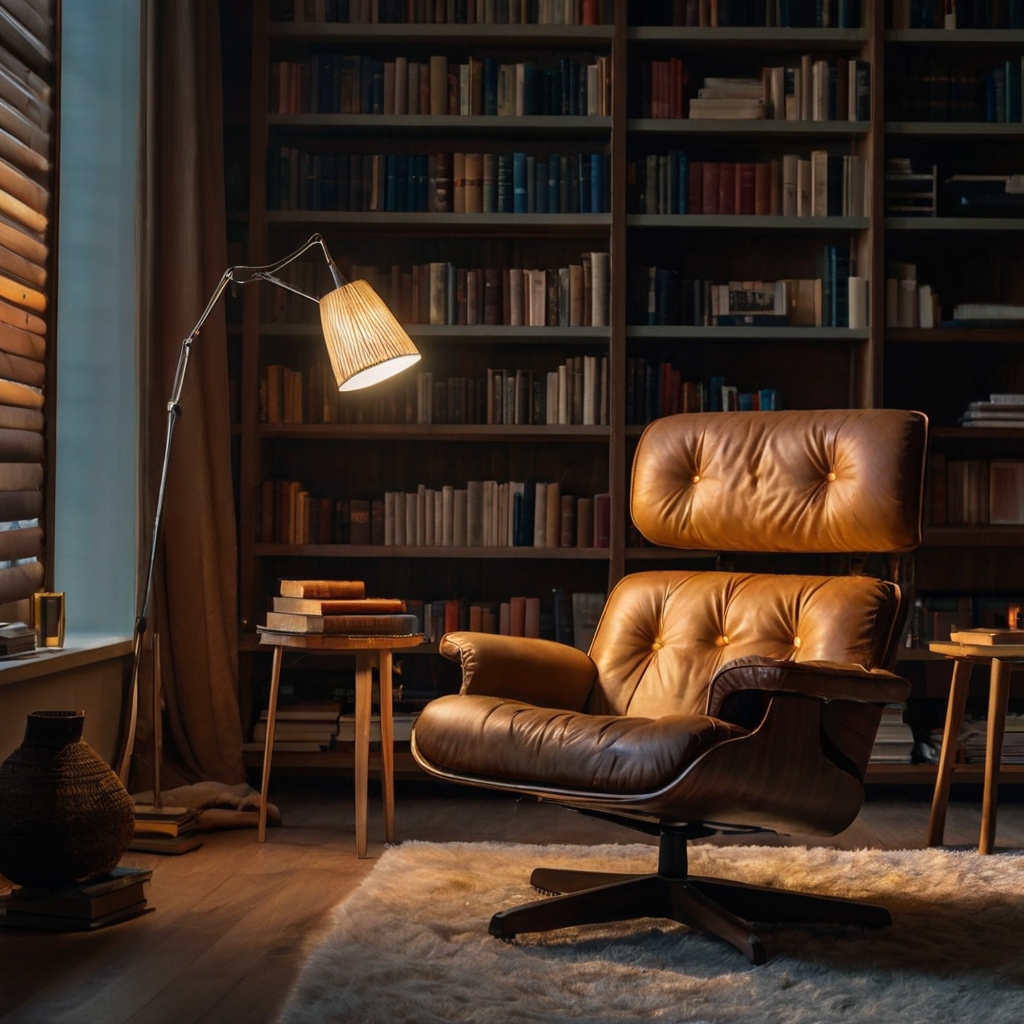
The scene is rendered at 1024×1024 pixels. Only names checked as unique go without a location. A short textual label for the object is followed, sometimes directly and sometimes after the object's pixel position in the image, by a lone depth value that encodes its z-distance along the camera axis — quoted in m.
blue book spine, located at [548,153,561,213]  3.94
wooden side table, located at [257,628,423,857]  3.06
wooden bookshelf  3.88
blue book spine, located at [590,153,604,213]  3.92
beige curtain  3.65
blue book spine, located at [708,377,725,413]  3.97
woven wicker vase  2.37
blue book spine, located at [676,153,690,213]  3.93
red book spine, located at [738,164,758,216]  3.95
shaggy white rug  1.94
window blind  3.03
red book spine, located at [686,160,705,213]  3.96
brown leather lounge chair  2.11
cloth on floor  3.28
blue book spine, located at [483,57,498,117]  3.94
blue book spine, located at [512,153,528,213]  3.93
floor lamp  2.98
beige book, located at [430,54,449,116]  3.93
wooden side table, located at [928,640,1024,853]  3.11
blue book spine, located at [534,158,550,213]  3.94
